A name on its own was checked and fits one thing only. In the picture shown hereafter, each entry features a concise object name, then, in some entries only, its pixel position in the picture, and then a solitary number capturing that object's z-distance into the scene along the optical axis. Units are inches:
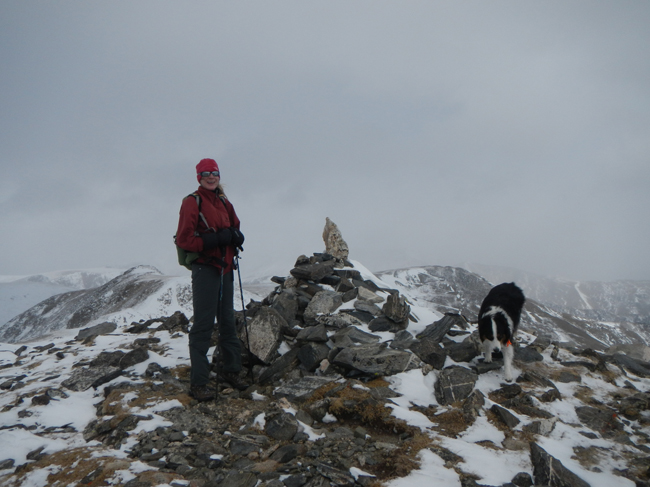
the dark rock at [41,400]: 260.7
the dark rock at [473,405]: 231.3
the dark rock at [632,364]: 333.4
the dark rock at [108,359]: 336.5
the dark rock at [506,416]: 225.0
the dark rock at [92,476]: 165.0
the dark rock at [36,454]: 193.0
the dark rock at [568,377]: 300.7
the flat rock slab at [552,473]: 164.4
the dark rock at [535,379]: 284.2
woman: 255.4
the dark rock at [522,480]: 167.5
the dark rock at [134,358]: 323.6
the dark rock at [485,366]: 299.3
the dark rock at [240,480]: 161.9
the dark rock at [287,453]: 181.0
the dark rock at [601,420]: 229.5
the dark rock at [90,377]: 293.3
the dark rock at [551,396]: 261.9
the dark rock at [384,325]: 374.3
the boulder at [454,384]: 259.6
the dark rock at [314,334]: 334.6
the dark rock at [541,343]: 370.9
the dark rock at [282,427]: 208.2
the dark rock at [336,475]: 159.9
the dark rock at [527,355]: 336.5
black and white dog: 301.9
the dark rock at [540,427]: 217.9
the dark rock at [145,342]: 389.0
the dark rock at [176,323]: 454.2
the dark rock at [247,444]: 195.0
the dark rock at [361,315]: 389.6
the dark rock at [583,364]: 325.9
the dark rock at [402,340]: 329.3
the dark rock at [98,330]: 542.3
